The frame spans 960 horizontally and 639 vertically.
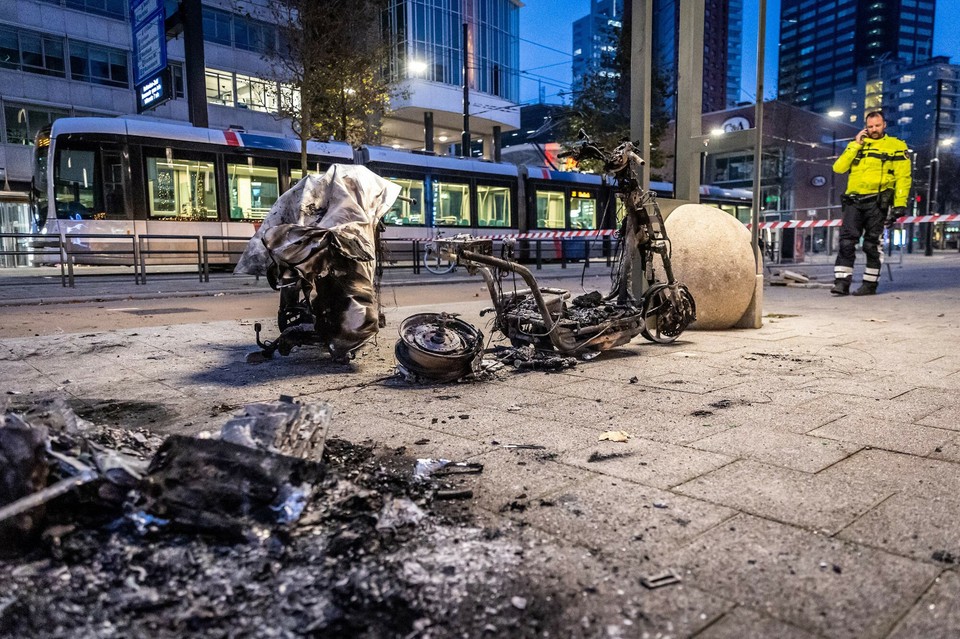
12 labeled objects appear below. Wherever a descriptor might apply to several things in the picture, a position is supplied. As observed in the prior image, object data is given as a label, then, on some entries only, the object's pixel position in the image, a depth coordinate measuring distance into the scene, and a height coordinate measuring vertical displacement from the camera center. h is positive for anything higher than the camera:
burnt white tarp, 4.48 -0.05
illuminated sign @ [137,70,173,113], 18.58 +4.24
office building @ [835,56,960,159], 117.94 +25.59
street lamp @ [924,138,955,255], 33.20 +2.52
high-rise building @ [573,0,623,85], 28.88 +8.34
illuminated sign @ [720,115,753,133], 52.69 +9.11
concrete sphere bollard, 6.54 -0.22
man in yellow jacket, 9.42 +0.75
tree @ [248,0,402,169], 19.69 +5.24
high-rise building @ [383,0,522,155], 38.62 +10.28
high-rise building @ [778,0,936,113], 163.00 +47.85
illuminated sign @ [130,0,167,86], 17.95 +5.52
